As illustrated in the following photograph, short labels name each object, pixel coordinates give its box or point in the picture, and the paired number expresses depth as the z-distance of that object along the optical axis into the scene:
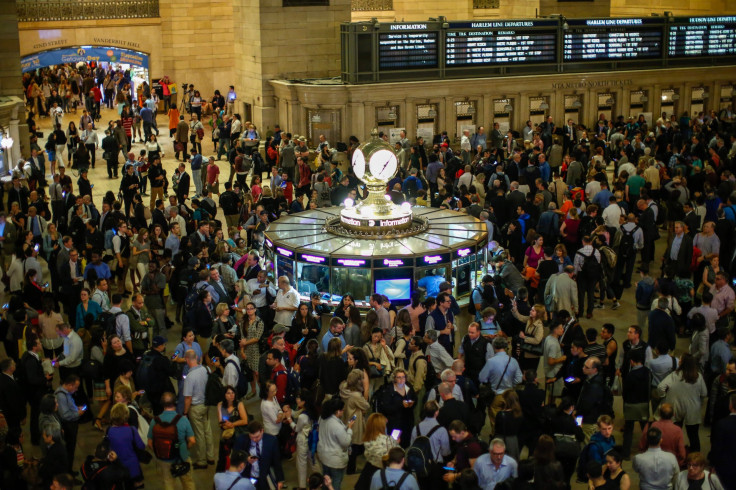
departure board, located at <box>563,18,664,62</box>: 27.08
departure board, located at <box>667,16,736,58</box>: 28.16
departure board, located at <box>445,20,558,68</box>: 25.83
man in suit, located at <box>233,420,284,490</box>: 9.29
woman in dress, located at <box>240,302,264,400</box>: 12.38
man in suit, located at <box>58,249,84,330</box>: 14.46
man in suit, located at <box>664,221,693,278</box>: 15.12
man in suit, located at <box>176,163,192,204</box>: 19.19
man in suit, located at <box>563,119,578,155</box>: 25.41
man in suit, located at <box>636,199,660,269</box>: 16.50
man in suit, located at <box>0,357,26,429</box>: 10.63
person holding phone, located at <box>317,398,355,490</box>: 9.68
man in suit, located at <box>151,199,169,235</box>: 16.64
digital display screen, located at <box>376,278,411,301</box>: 14.45
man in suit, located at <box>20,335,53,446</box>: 11.18
